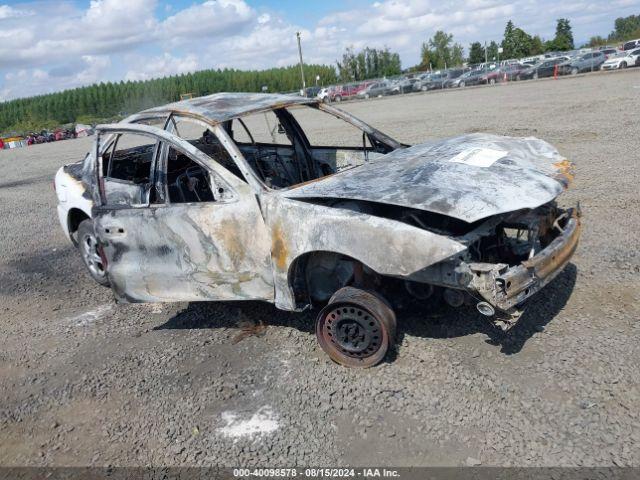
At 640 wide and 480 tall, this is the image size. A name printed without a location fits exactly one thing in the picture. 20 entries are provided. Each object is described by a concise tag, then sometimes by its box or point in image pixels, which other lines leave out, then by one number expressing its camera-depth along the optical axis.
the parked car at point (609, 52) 34.32
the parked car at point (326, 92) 45.62
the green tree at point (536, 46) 74.38
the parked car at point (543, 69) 35.94
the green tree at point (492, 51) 76.27
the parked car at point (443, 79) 41.59
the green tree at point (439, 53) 76.56
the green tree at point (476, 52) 77.18
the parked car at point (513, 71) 37.44
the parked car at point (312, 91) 49.24
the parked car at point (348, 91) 46.06
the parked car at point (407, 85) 43.25
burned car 3.20
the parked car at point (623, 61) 32.44
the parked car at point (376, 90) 44.16
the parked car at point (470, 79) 39.66
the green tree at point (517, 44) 73.06
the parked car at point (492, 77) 38.47
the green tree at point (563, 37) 72.49
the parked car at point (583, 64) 34.44
